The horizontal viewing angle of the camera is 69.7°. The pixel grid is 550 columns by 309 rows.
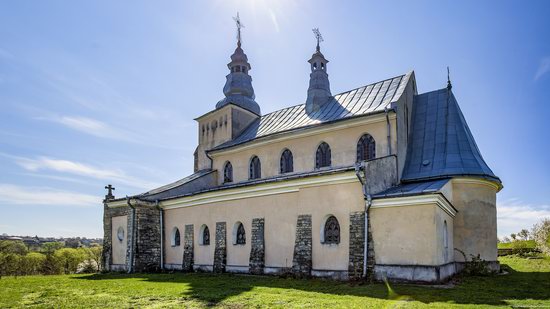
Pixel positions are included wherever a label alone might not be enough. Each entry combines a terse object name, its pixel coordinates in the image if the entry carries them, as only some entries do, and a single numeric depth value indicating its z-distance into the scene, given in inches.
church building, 591.5
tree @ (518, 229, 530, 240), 1745.8
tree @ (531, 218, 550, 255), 1233.8
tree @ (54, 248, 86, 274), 1648.6
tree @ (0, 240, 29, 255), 1656.6
